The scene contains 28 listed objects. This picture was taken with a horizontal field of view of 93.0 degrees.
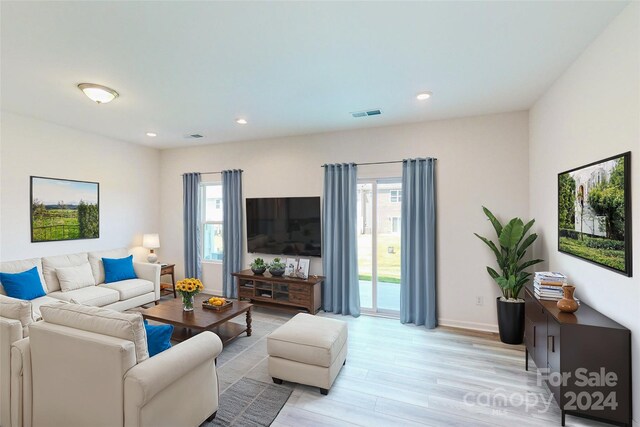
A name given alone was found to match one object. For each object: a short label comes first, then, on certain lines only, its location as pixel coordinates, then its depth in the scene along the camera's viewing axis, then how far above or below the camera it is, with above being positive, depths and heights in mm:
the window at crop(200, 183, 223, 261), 5691 -110
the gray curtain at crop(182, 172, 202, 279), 5660 -164
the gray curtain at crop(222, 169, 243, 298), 5301 -226
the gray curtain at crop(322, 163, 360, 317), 4500 -395
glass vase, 3469 -995
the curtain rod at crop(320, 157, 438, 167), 4305 +753
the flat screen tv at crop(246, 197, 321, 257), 4750 -178
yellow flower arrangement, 3436 -849
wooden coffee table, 3150 -1111
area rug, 2223 -1500
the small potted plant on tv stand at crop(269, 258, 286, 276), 4625 -824
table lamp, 5509 -490
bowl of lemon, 3528 -1046
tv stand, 4402 -1145
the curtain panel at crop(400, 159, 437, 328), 4051 -411
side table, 5449 -1186
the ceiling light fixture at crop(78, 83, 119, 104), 2953 +1225
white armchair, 1677 -938
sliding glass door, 4445 -402
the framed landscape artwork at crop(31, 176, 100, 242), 4137 +93
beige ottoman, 2514 -1189
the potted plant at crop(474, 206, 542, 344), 3383 -706
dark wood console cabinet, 1942 -999
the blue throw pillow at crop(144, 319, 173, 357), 2012 -827
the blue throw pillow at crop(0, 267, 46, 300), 3432 -791
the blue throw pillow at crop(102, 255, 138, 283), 4559 -826
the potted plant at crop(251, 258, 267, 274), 4746 -812
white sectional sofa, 2041 -964
